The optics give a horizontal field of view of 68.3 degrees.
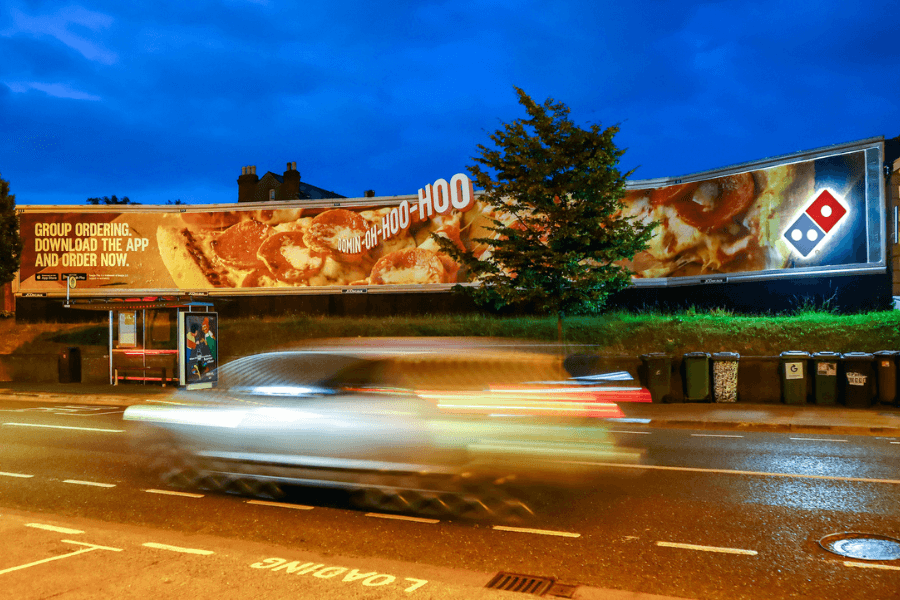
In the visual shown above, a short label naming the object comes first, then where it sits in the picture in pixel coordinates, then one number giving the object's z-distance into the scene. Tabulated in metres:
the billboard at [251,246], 25.75
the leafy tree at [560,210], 16.83
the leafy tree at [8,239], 27.45
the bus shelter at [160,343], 19.30
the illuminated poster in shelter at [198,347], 19.02
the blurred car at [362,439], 7.59
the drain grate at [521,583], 4.45
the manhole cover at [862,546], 5.04
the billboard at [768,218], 18.67
